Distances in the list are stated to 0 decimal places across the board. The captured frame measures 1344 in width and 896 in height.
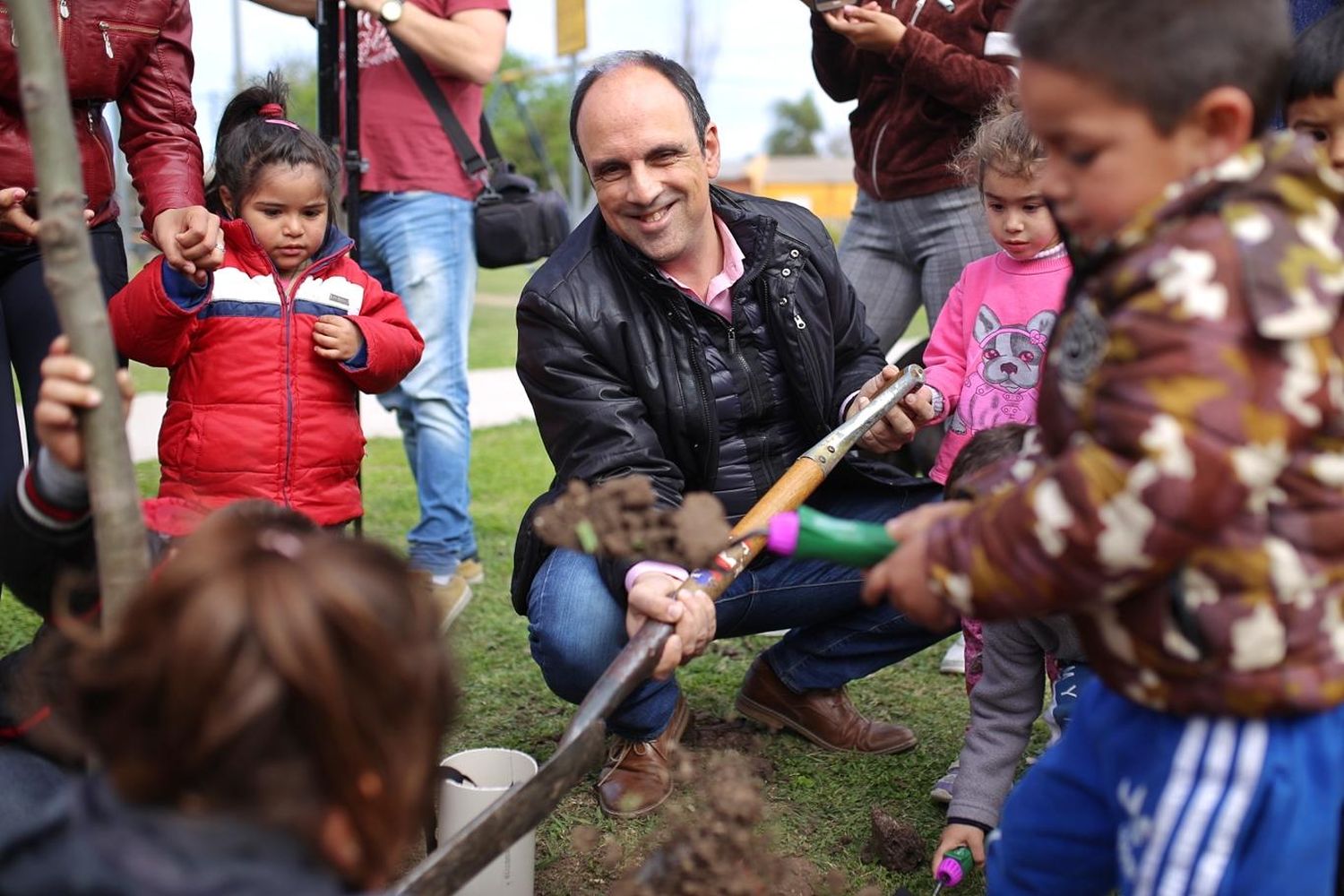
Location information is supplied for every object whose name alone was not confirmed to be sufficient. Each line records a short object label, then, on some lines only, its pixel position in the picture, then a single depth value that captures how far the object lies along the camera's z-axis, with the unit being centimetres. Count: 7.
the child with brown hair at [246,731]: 130
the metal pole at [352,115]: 369
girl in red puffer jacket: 304
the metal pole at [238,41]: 2753
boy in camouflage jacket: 147
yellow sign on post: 975
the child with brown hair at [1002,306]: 293
